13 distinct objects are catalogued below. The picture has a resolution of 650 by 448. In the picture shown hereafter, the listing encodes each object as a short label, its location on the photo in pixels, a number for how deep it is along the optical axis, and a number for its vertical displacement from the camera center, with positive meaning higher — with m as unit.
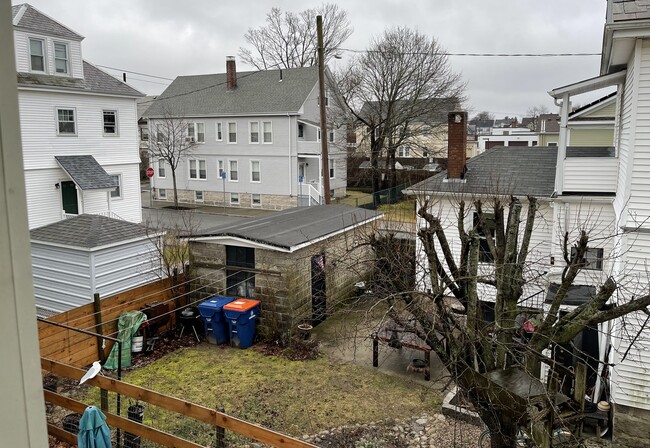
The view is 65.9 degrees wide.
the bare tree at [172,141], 33.50 +0.88
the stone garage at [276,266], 12.58 -2.96
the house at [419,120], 32.06 +2.12
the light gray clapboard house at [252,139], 31.56 +0.94
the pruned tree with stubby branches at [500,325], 5.79 -2.21
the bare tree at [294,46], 48.84 +10.47
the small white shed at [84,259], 12.44 -2.66
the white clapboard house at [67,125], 21.09 +1.34
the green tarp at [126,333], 11.27 -4.04
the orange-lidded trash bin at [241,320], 12.18 -4.04
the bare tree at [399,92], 31.61 +3.82
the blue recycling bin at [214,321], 12.45 -4.13
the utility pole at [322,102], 19.58 +2.00
